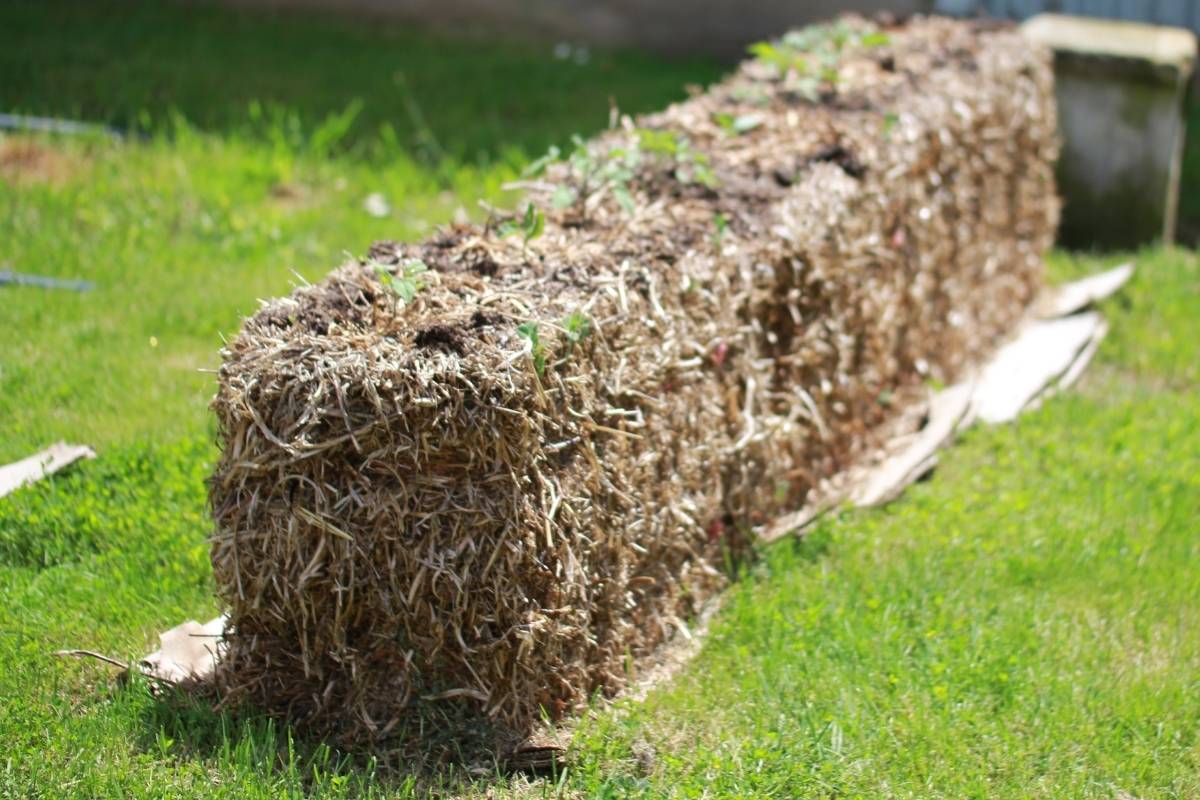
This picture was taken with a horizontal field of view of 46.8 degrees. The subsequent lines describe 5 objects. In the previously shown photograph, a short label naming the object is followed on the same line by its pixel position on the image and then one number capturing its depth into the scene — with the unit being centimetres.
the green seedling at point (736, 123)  563
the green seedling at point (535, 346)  357
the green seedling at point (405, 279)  376
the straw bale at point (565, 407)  347
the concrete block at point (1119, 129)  812
